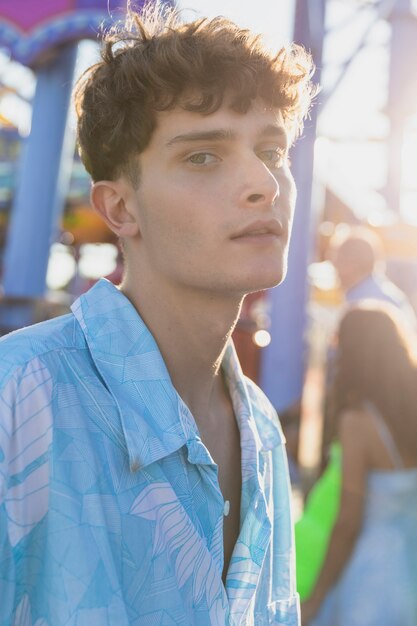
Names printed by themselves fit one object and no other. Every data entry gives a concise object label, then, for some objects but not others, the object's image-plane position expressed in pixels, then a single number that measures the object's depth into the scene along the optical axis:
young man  0.94
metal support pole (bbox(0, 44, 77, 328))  4.49
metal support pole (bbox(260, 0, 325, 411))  4.90
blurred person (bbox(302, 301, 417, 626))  2.31
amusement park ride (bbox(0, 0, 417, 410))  4.45
